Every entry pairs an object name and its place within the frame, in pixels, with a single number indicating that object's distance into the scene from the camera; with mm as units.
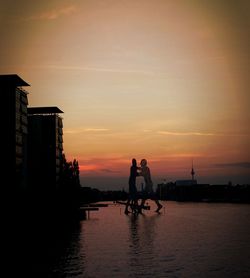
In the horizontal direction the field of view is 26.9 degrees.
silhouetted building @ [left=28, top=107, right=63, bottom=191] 155375
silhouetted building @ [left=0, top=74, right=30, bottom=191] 118438
